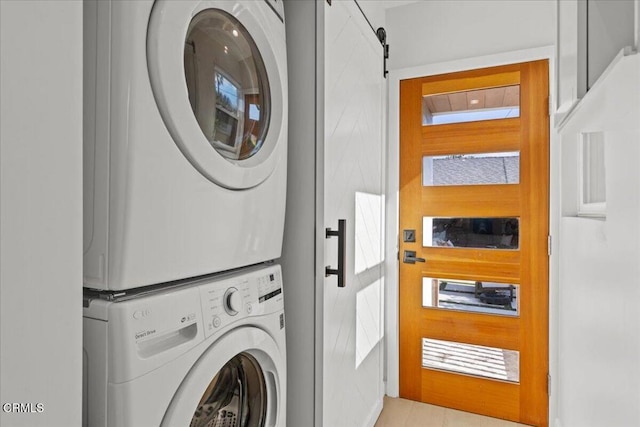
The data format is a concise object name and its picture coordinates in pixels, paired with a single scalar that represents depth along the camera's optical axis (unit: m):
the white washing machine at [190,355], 0.61
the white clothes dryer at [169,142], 0.63
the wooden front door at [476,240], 2.10
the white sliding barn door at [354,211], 1.36
